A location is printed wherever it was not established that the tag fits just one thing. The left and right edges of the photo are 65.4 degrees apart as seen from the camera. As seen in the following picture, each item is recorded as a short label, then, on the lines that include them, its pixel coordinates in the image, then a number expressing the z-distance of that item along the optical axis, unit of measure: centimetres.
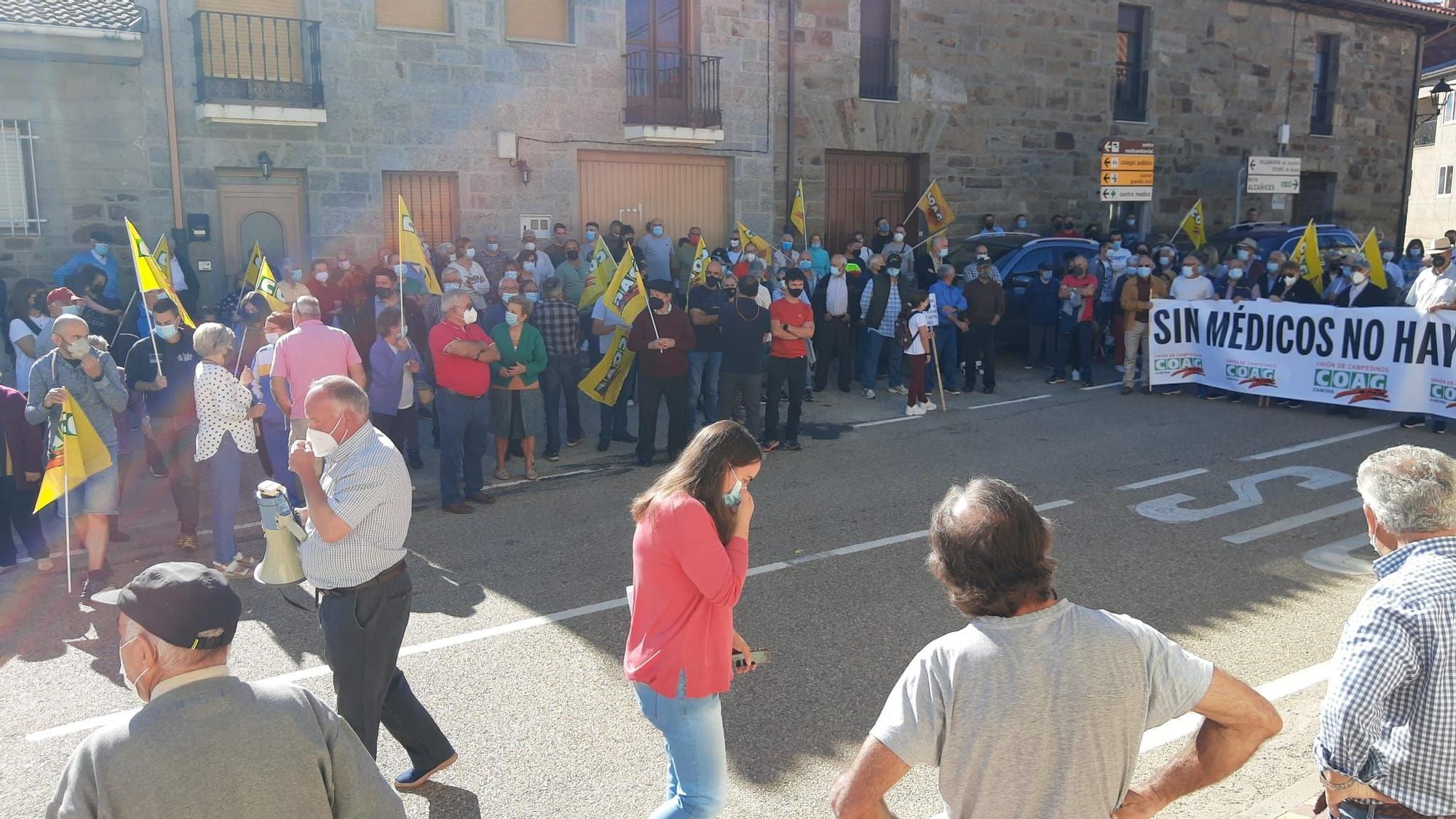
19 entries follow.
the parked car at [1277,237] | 1970
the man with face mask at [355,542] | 430
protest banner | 1295
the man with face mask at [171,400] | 842
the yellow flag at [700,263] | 1430
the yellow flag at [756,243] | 1738
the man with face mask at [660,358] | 1137
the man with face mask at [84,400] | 764
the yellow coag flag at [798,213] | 1839
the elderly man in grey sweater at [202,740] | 240
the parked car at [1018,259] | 1700
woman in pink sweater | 365
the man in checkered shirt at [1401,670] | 277
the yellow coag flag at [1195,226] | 2148
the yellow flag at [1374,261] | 1489
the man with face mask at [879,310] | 1498
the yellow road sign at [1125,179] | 2139
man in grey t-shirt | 247
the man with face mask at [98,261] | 1337
